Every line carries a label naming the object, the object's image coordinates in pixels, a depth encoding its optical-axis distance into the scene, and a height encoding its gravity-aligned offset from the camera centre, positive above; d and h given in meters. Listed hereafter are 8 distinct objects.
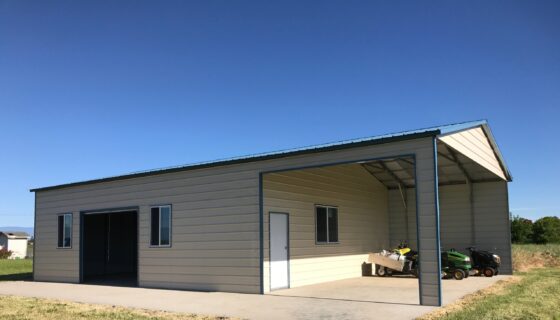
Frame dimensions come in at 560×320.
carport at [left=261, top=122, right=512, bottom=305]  10.21 -0.13
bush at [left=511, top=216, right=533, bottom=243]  38.56 -1.59
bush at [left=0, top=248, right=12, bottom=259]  42.12 -3.21
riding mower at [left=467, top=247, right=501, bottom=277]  15.23 -1.53
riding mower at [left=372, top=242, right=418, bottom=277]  15.63 -1.53
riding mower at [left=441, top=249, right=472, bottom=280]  14.33 -1.52
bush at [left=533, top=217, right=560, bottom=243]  37.70 -1.44
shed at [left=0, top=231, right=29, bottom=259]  52.28 -2.80
